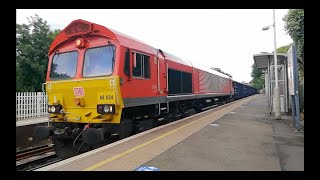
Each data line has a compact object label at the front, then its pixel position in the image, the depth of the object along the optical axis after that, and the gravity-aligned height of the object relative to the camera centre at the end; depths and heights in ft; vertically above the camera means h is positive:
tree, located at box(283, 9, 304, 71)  35.18 +10.48
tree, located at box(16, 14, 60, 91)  43.06 +8.20
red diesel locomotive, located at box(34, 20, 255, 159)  18.38 +0.56
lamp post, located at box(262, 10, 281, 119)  32.23 -1.60
